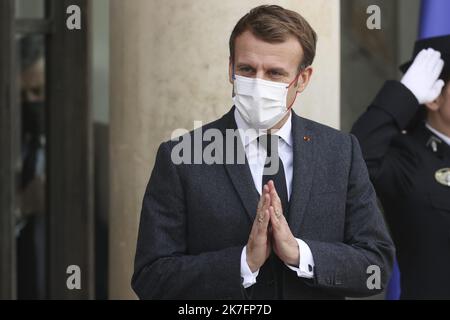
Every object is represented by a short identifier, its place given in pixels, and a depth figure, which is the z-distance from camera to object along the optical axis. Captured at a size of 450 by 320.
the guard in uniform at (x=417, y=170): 9.72
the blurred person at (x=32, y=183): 14.55
